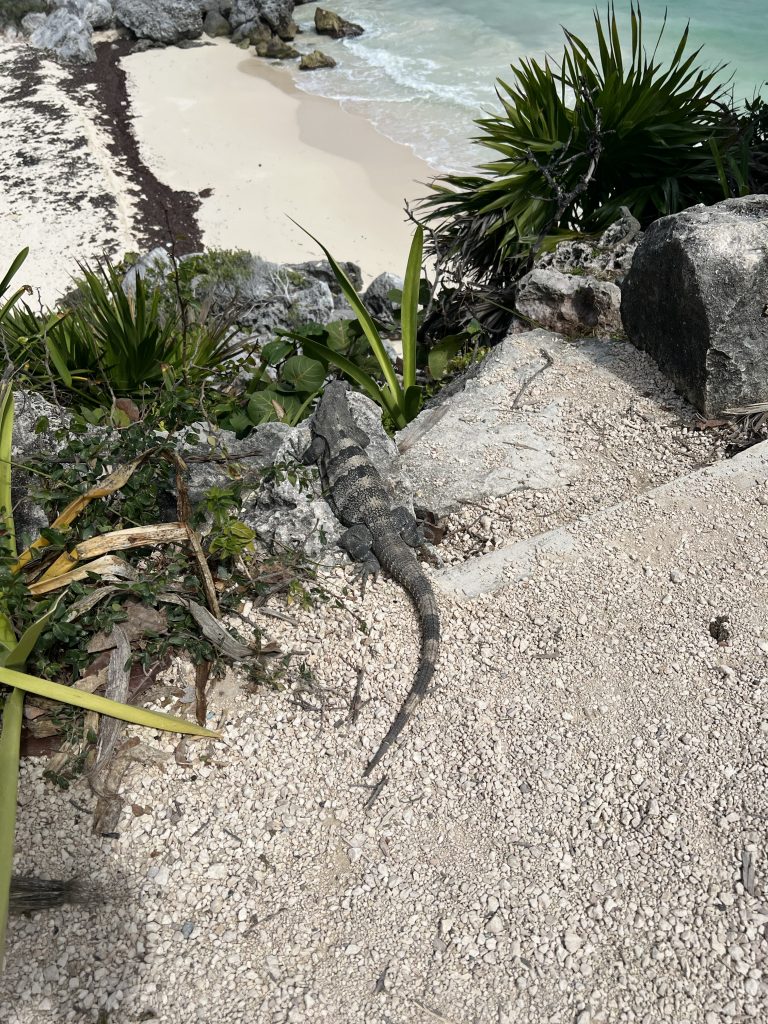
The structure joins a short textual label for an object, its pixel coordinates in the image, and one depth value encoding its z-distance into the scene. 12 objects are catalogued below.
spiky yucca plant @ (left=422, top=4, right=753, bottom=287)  5.07
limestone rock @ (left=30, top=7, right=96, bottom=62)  14.36
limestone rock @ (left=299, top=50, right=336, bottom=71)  14.36
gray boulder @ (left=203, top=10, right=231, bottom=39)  15.71
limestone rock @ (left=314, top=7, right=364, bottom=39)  16.25
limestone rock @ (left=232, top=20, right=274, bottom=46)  15.12
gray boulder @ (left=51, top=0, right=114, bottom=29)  15.44
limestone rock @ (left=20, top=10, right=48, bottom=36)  15.05
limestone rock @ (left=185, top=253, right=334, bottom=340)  6.26
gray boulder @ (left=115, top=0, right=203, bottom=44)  15.23
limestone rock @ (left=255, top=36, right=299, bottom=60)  14.78
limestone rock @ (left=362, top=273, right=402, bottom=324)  6.92
